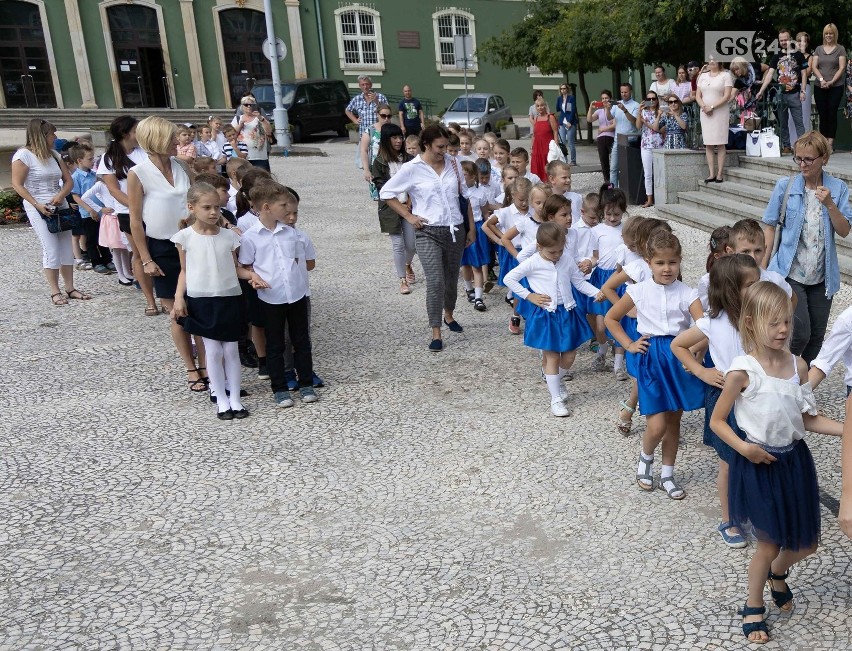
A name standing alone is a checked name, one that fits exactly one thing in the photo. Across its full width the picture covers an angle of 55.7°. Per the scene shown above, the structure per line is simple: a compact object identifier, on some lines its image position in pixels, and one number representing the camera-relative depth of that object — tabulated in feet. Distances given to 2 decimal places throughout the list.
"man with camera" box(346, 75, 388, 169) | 47.01
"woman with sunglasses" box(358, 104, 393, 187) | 36.21
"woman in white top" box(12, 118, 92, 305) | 26.94
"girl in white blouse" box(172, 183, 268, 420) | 17.79
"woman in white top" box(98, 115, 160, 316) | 22.67
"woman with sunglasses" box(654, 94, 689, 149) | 40.29
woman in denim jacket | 15.47
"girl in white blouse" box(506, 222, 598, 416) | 17.57
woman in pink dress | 37.47
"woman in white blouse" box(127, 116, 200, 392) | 19.83
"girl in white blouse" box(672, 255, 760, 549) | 11.53
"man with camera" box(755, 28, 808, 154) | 37.58
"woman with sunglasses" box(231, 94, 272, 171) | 40.83
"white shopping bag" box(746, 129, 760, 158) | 38.40
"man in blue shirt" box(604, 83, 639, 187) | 42.29
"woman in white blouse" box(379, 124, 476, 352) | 21.85
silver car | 82.60
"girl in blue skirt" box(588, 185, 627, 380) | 19.45
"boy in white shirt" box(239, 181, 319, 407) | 18.26
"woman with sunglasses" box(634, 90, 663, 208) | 40.65
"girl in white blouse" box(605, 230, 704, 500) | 13.58
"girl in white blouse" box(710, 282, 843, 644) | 9.78
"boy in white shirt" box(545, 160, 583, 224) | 20.80
